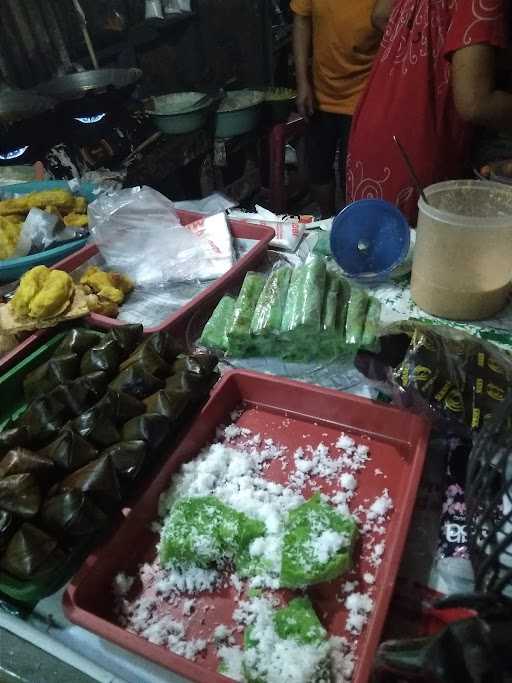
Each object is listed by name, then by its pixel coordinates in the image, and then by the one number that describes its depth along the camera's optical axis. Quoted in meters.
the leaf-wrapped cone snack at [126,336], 1.21
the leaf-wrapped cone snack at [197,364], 1.10
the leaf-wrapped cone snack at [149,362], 1.13
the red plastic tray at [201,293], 1.33
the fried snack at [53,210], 1.77
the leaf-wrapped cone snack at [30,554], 0.77
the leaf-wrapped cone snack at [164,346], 1.17
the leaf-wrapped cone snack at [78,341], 1.22
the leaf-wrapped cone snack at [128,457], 0.91
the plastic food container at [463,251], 1.11
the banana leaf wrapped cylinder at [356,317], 1.16
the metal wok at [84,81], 2.47
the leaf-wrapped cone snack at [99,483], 0.86
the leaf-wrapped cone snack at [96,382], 1.08
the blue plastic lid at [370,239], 1.41
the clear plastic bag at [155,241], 1.63
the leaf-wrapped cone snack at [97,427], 0.97
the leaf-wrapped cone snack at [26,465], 0.90
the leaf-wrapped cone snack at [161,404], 1.01
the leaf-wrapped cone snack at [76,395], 1.05
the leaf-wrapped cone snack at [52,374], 1.15
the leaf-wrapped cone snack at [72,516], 0.82
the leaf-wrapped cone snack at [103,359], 1.15
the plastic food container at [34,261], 1.57
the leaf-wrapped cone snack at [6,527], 0.81
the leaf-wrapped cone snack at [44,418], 1.00
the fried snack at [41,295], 1.35
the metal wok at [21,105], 2.21
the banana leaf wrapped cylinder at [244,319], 1.20
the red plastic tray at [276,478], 0.74
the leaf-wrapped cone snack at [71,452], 0.93
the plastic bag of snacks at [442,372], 0.91
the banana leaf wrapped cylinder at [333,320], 1.16
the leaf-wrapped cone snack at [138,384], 1.10
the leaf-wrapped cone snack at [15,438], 0.96
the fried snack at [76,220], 1.78
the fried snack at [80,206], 1.87
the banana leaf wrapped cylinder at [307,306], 1.14
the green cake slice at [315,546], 0.80
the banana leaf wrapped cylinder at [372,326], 1.12
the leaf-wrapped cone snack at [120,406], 1.02
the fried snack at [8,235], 1.64
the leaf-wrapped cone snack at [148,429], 0.97
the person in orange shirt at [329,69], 2.60
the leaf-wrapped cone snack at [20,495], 0.84
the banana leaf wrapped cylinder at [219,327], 1.25
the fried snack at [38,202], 1.81
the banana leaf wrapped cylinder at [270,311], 1.18
